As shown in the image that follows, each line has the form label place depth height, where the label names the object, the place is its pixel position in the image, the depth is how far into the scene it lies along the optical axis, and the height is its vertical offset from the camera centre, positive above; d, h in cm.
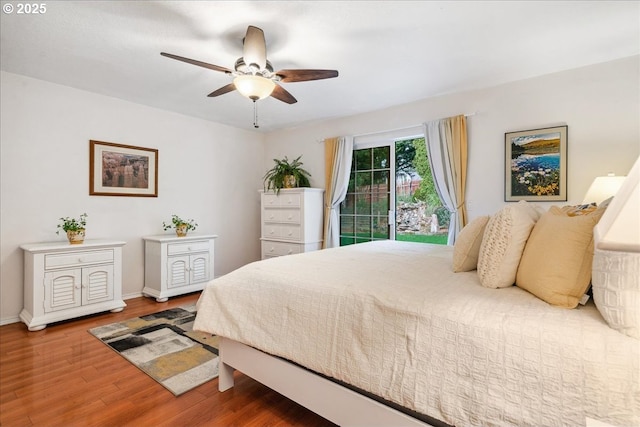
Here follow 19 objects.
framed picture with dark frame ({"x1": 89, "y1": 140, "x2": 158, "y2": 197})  354 +50
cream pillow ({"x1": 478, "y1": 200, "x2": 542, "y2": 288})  132 -16
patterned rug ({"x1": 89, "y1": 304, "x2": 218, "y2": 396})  200 -110
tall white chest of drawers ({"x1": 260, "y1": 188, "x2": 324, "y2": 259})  429 -14
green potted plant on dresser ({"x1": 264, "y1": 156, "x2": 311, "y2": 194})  460 +55
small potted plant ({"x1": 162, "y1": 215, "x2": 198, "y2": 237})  398 -20
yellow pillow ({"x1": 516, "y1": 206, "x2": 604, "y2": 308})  106 -18
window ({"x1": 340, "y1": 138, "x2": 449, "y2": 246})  401 +22
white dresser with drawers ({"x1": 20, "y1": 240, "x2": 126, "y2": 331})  281 -71
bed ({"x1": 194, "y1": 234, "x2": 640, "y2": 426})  85 -49
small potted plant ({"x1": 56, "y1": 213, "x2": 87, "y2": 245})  309 -21
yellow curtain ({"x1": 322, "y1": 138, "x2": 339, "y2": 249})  446 +55
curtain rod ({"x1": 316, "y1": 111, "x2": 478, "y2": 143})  334 +108
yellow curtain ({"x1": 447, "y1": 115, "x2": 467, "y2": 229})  336 +61
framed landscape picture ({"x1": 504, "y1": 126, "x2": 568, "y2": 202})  286 +48
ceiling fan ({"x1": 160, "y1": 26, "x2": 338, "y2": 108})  212 +105
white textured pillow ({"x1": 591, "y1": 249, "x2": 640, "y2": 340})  79 -21
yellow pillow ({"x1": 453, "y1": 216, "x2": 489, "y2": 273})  167 -20
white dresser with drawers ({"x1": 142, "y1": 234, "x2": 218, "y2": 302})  368 -69
